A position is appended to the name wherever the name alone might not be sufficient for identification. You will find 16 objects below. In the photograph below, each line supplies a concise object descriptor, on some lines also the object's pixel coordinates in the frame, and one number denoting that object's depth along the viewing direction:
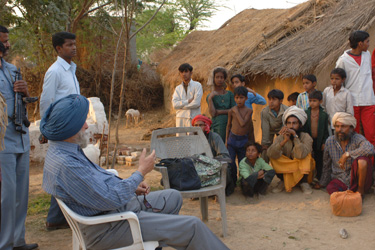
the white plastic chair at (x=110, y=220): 2.16
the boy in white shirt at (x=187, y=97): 5.68
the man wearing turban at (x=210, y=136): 4.50
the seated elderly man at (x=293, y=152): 4.74
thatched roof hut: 6.16
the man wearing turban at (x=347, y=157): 4.32
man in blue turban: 2.15
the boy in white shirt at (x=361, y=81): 4.81
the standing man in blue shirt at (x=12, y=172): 3.07
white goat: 13.11
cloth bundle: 4.04
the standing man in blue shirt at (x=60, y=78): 3.52
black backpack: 3.53
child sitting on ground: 4.71
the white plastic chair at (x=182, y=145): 4.15
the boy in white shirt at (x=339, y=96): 4.79
